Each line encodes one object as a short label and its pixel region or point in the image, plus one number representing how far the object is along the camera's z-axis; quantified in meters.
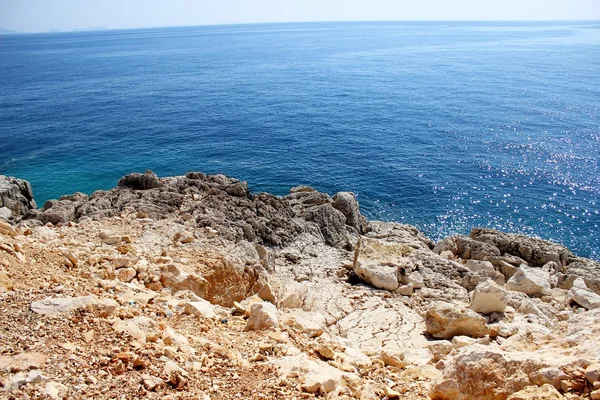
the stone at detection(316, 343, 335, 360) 10.77
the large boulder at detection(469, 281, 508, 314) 16.89
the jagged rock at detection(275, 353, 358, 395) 8.63
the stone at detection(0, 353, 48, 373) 7.47
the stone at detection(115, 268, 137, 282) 14.10
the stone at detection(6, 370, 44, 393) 7.05
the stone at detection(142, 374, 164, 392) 7.91
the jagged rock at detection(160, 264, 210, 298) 14.74
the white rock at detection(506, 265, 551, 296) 20.47
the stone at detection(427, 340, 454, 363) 12.48
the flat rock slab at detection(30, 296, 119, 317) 9.43
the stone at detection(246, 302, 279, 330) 11.73
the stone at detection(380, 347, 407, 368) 11.11
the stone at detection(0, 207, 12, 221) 23.80
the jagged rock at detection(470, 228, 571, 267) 26.70
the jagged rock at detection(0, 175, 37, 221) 26.53
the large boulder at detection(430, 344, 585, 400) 8.16
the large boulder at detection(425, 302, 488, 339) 15.05
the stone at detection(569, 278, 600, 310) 18.03
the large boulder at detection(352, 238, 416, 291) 21.14
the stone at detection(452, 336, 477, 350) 13.14
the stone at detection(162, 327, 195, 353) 9.68
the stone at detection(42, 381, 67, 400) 7.09
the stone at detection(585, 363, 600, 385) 7.36
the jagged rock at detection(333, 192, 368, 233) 30.80
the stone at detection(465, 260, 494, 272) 24.21
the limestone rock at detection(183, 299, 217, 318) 11.98
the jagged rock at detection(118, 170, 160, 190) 28.39
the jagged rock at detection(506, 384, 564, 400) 7.41
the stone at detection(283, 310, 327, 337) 12.48
